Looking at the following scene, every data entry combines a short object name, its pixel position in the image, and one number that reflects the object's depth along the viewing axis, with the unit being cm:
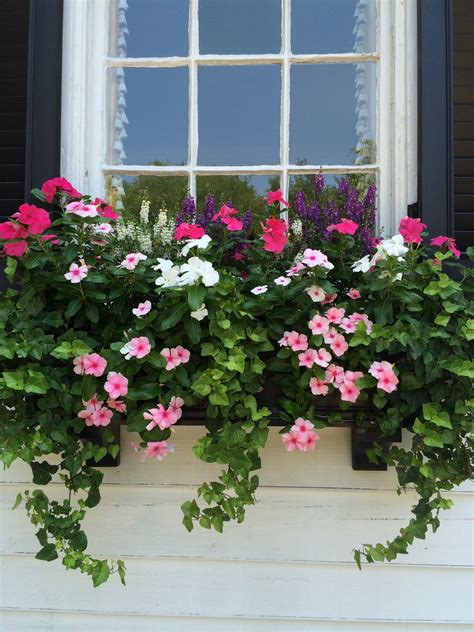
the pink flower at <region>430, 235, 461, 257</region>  151
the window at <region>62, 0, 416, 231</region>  186
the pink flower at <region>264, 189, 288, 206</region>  154
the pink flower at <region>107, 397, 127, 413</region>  143
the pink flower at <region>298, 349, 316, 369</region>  141
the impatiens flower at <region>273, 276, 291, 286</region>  142
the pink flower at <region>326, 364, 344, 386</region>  142
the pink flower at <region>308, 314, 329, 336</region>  140
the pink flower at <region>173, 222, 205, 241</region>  146
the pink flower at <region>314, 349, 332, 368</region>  140
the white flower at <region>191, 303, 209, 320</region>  138
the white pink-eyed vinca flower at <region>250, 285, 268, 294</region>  142
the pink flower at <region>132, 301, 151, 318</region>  139
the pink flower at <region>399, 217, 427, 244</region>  150
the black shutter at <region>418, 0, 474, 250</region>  167
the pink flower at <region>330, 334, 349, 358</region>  141
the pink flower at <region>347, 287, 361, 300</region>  148
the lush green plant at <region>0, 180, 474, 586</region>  139
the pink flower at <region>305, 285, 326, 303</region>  141
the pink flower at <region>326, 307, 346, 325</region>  142
